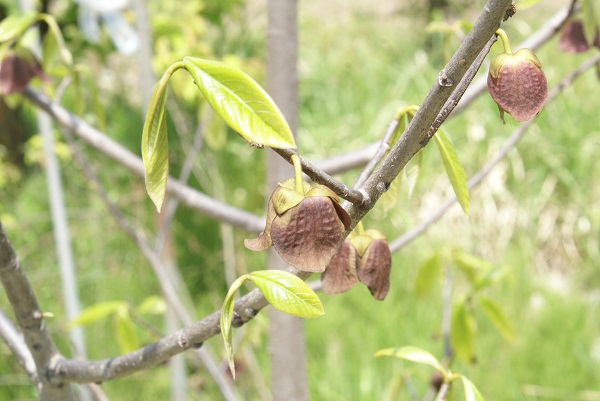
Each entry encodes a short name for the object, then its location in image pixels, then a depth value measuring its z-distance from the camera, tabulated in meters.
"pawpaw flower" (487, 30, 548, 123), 0.70
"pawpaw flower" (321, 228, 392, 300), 0.77
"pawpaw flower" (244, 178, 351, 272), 0.68
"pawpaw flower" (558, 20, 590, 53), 0.94
